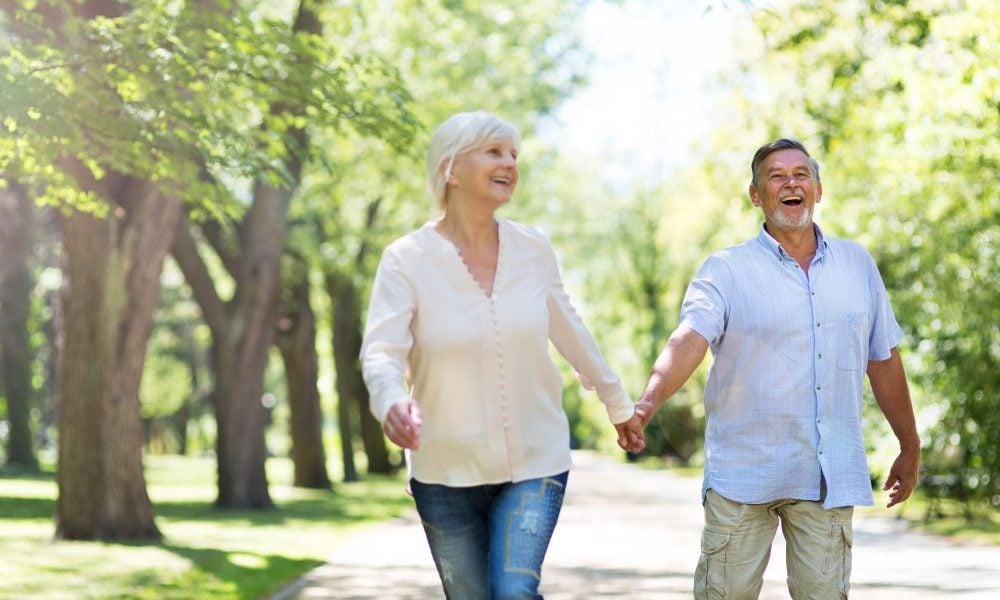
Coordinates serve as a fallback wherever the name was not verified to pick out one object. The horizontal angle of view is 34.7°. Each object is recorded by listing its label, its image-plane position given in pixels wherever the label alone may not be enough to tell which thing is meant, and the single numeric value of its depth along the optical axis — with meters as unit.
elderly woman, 4.75
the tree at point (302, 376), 28.22
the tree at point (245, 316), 21.09
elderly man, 5.31
